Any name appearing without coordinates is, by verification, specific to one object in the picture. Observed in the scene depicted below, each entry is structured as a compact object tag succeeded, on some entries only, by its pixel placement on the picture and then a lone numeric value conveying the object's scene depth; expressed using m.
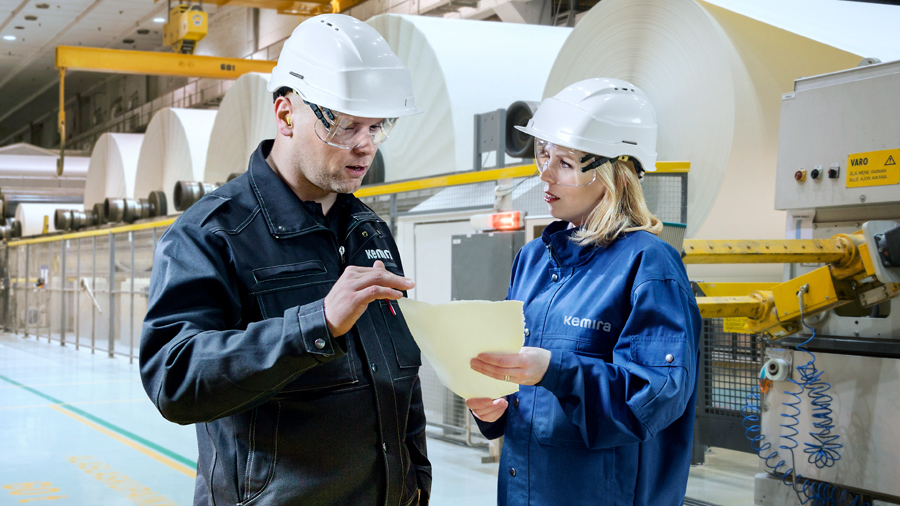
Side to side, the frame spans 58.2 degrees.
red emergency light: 5.58
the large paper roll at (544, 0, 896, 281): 4.51
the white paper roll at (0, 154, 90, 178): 19.11
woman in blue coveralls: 1.73
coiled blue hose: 3.41
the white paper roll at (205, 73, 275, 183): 9.91
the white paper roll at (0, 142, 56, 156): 20.08
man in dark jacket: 1.41
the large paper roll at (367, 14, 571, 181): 6.88
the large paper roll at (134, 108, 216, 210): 12.55
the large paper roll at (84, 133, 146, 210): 15.67
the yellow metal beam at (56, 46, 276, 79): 15.69
